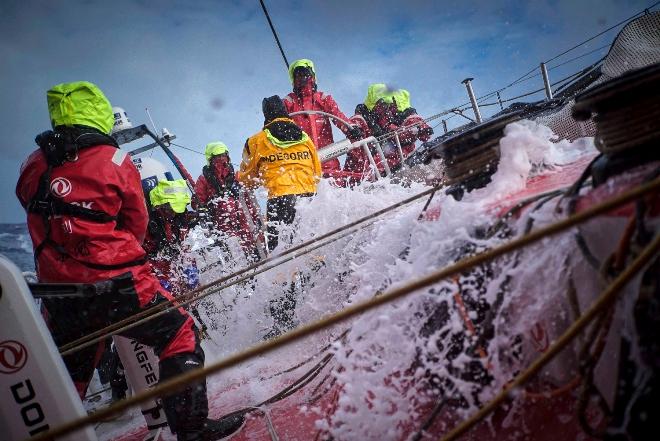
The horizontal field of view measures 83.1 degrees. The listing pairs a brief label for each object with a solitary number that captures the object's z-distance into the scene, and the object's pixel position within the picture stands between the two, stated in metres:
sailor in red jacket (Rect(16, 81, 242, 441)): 2.32
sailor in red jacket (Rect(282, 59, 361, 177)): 7.26
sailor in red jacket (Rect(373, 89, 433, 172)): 8.53
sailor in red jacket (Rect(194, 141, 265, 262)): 5.71
